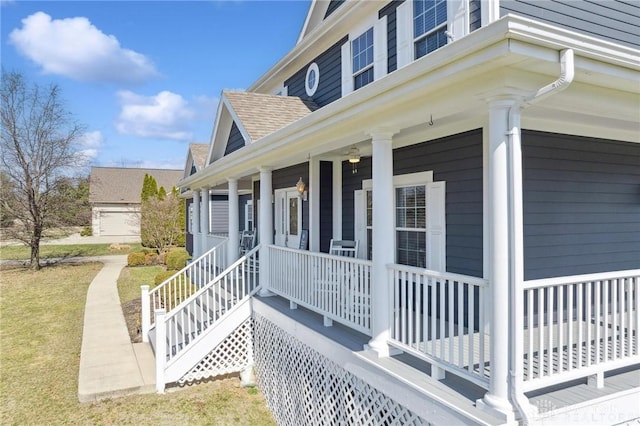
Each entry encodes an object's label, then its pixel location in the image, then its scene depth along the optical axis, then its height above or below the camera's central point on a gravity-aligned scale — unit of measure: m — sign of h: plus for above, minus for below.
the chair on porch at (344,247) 7.39 -0.59
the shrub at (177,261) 16.84 -1.82
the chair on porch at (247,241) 12.00 -0.76
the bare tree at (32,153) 17.39 +2.78
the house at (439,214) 2.93 +0.01
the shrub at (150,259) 19.68 -2.04
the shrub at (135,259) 19.08 -1.96
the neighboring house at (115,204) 35.06 +1.12
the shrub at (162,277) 12.53 -1.85
